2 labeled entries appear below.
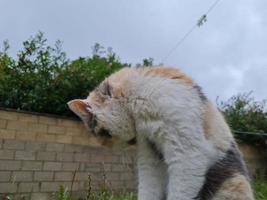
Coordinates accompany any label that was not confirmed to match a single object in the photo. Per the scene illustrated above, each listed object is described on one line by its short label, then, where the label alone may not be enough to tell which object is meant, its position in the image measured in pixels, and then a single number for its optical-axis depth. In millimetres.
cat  575
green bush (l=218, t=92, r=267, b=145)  3528
